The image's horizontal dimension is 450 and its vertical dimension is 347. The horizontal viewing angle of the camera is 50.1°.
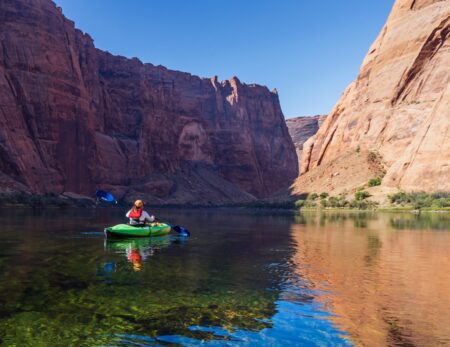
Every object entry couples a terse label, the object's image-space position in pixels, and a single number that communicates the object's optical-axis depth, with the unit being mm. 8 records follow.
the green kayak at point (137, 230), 27625
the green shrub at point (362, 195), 87625
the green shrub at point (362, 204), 82638
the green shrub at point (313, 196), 103219
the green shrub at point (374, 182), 92250
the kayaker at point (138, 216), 29328
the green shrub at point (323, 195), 100412
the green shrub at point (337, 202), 89825
